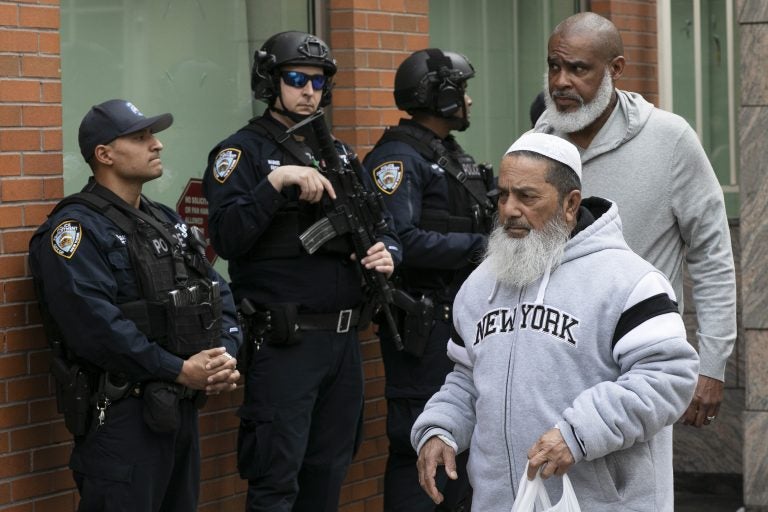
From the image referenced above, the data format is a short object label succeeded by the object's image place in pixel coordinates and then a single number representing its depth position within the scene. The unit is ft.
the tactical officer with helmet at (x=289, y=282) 18.99
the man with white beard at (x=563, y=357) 11.27
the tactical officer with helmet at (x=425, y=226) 21.42
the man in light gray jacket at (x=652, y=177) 15.84
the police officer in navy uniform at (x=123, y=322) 16.15
